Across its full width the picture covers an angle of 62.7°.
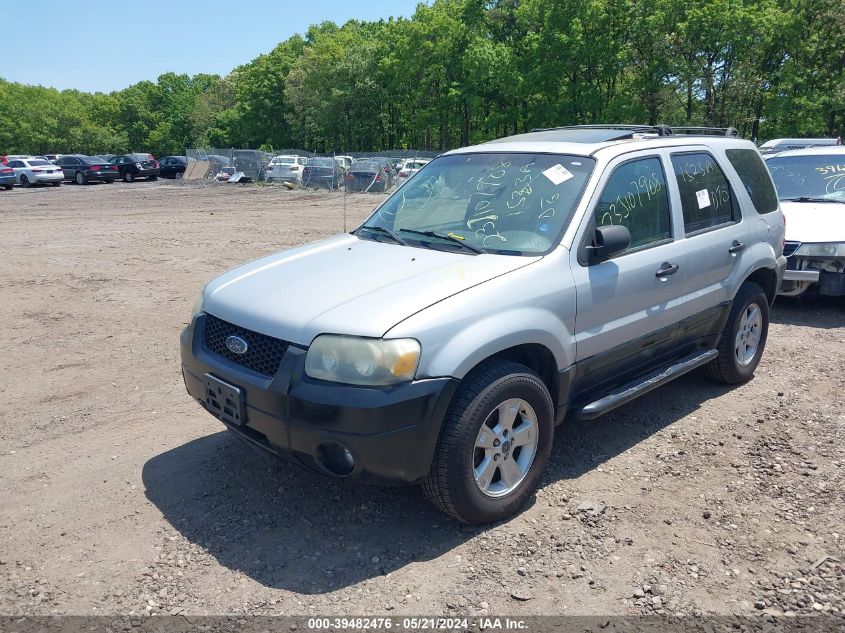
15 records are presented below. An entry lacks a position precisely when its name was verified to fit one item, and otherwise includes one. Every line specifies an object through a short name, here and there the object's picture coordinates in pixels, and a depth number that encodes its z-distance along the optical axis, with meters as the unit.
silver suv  3.21
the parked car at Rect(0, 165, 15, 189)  37.06
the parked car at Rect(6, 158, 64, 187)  38.09
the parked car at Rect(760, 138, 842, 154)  12.39
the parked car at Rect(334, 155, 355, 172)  34.61
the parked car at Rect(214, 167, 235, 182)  40.68
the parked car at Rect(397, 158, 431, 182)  32.88
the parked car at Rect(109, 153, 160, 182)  43.78
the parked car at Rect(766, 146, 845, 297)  7.59
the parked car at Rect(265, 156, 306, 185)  36.69
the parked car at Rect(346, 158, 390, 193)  32.66
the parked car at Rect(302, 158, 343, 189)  33.91
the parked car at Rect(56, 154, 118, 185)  41.94
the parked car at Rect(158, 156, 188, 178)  46.59
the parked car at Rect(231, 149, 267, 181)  40.47
